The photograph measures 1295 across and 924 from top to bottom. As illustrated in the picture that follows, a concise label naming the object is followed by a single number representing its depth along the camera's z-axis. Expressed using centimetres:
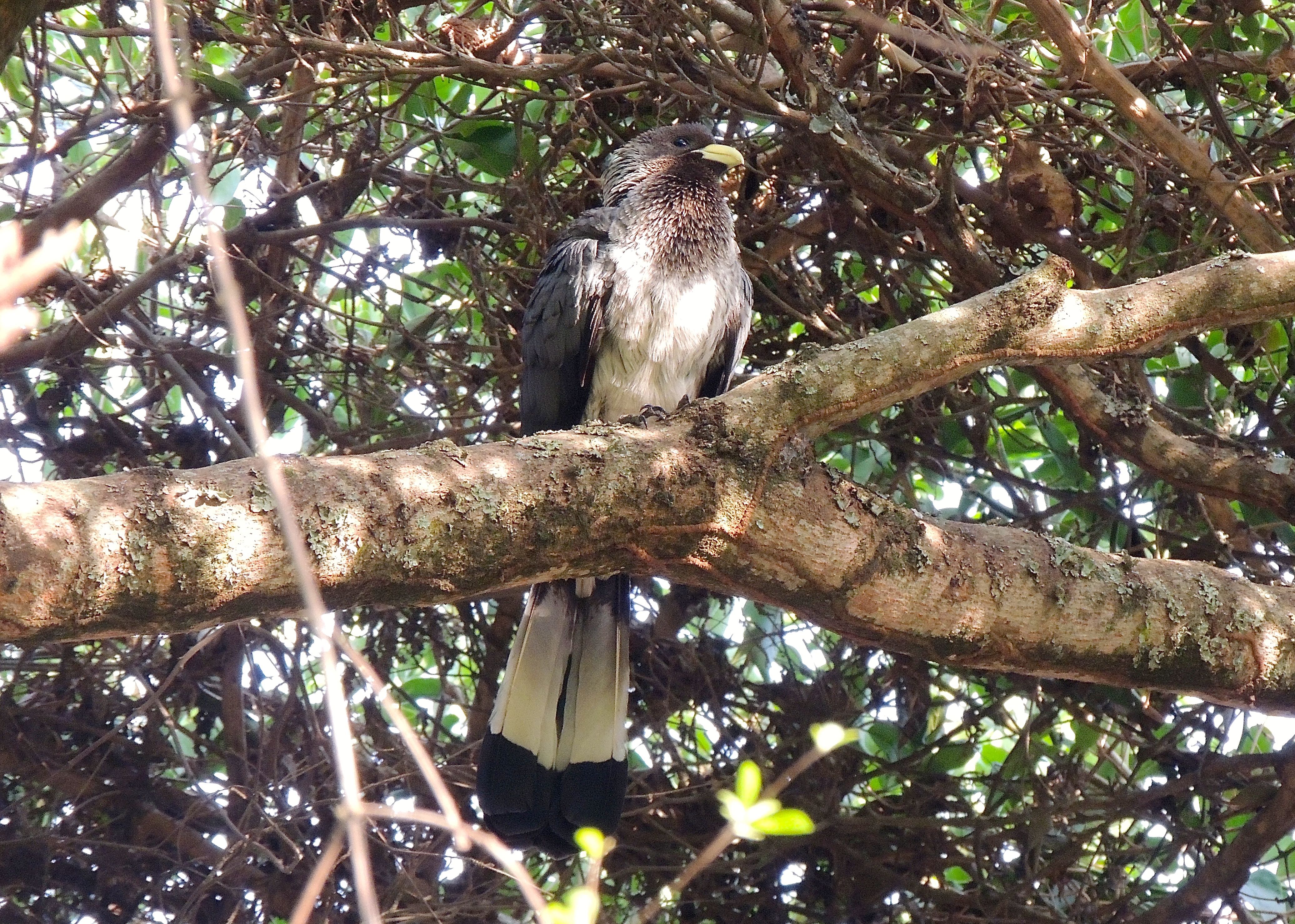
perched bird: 1252
